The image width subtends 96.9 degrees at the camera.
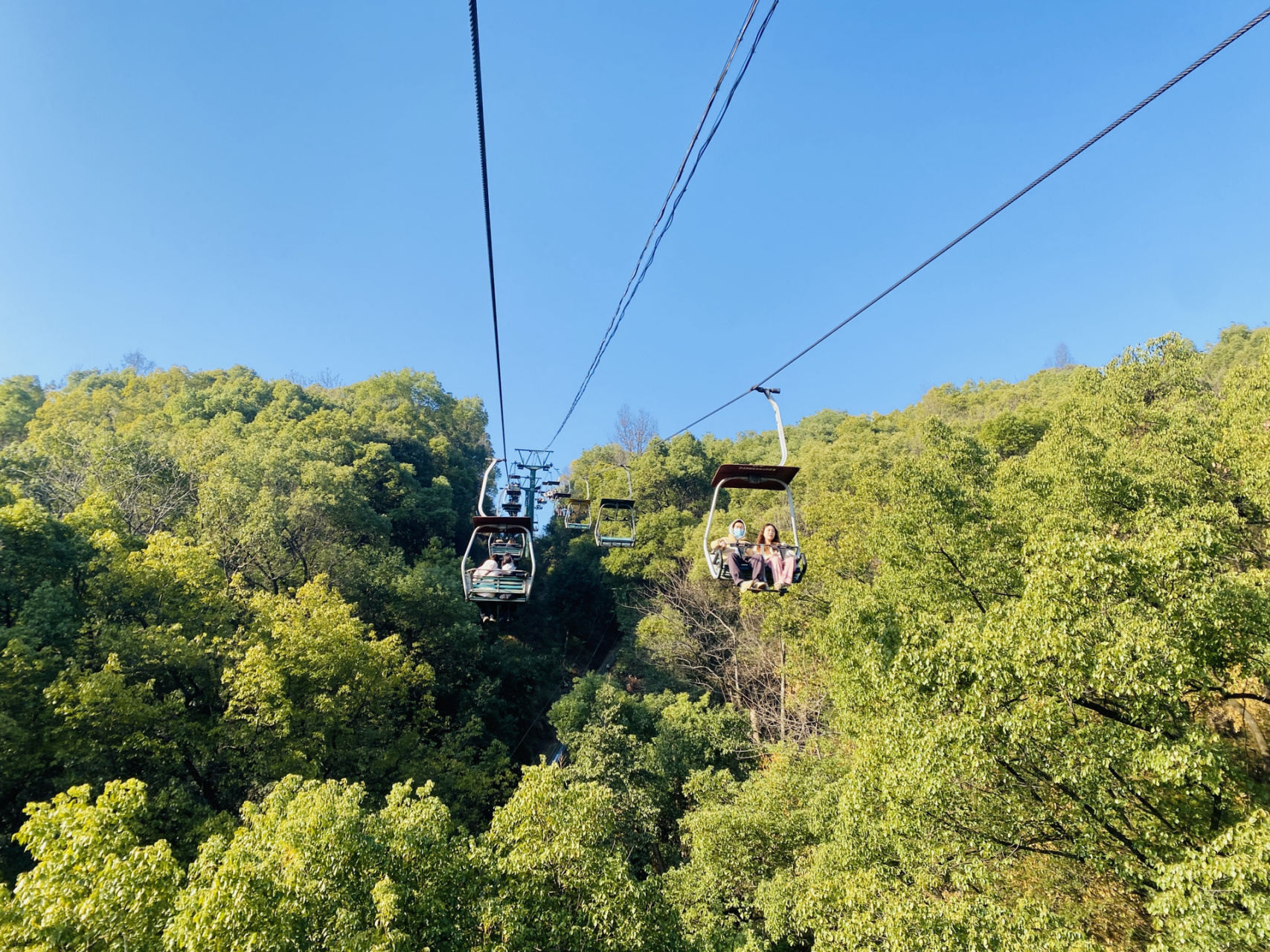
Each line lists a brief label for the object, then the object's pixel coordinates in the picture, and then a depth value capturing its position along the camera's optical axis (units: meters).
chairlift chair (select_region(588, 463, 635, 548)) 18.03
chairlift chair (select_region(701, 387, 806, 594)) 7.76
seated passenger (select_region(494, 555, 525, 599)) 9.98
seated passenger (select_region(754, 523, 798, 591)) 8.33
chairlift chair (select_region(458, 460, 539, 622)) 9.39
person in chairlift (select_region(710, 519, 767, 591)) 8.19
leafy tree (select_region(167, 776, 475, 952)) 6.61
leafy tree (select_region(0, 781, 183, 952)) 6.27
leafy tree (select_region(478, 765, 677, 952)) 8.52
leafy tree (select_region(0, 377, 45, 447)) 31.30
